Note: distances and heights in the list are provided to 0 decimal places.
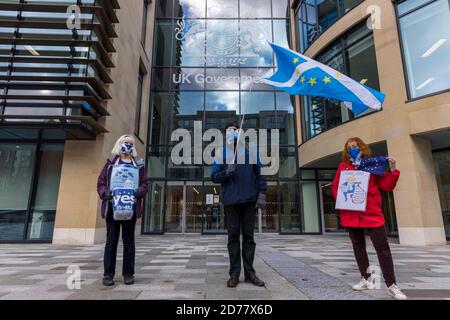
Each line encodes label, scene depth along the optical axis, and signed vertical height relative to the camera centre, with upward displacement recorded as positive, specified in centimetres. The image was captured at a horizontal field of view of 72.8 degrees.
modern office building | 943 +447
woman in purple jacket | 402 -1
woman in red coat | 357 -2
